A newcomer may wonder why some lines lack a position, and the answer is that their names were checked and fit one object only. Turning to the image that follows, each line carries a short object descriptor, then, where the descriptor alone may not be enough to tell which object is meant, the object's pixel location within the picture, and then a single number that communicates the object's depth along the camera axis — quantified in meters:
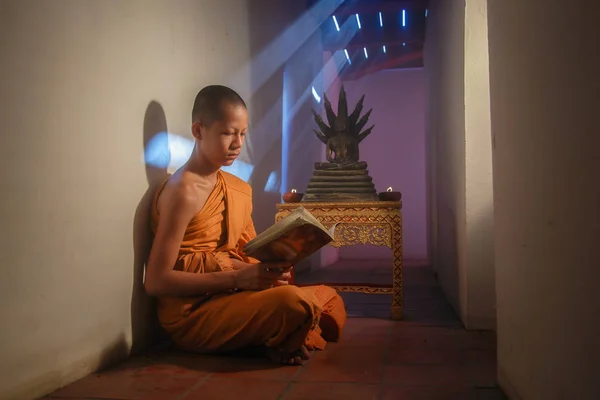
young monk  2.34
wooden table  3.45
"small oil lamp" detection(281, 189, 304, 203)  3.79
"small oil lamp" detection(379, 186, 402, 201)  3.60
